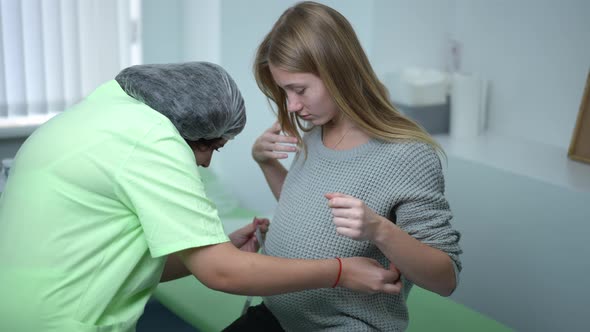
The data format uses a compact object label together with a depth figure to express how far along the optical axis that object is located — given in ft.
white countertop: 7.77
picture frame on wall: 8.13
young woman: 4.88
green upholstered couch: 6.82
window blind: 9.63
